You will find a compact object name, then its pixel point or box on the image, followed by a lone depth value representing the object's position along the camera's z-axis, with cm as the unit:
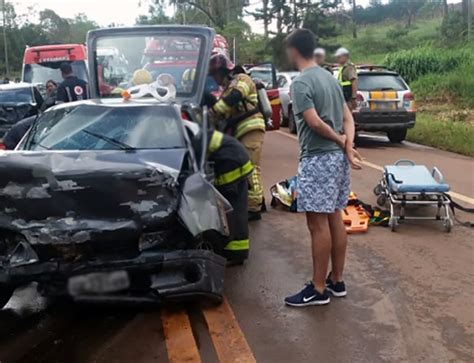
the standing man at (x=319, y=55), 466
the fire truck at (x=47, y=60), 1762
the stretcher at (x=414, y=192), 672
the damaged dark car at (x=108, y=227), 409
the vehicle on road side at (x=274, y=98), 985
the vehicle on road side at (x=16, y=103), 1340
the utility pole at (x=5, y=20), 4748
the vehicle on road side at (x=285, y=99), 1724
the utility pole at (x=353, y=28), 4689
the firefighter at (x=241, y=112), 632
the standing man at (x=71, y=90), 1020
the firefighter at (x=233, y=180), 508
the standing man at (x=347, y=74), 1195
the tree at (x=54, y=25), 6675
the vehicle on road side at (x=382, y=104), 1378
